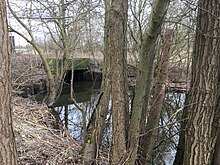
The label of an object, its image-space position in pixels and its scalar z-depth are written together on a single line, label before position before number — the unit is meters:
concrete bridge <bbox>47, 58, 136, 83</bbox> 7.25
